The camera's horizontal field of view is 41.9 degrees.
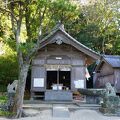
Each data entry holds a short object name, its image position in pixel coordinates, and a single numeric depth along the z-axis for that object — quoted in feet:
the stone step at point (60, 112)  27.33
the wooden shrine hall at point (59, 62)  39.80
